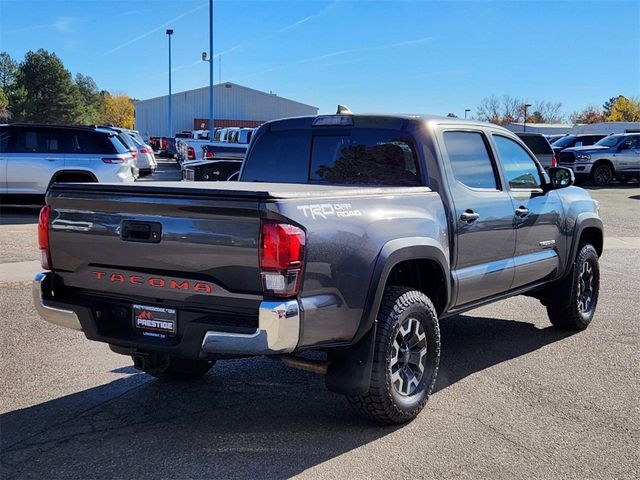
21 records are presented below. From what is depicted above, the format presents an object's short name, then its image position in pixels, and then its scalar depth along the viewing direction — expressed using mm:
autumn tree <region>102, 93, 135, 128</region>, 137250
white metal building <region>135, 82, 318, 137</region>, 75375
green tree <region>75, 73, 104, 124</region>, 136738
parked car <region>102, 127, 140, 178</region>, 15737
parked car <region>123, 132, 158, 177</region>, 21762
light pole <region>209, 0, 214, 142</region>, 34344
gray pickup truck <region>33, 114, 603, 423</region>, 3645
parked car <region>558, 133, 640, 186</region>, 25719
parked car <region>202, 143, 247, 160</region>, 18266
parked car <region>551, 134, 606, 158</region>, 31109
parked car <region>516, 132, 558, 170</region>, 21234
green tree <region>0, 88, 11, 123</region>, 70756
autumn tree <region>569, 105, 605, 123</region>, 111875
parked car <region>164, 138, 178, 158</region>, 44594
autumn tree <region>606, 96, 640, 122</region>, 100288
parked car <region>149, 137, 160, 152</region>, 59275
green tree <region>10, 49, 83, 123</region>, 80250
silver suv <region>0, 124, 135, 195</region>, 14836
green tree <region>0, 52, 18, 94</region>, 109131
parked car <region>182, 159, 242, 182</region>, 12758
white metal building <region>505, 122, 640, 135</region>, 62281
